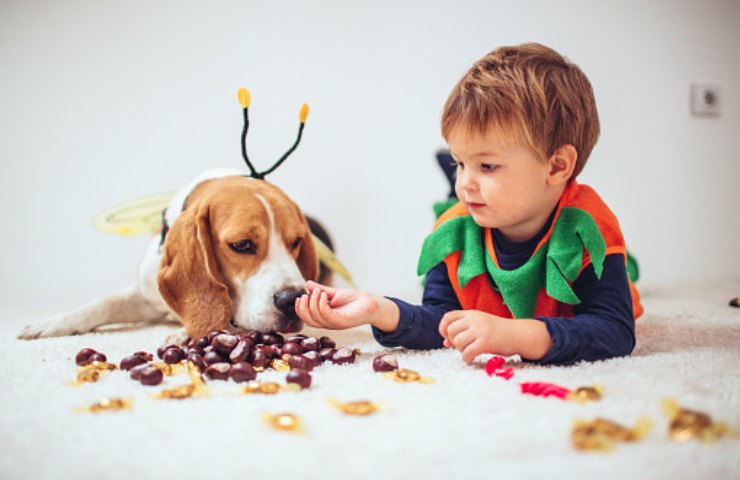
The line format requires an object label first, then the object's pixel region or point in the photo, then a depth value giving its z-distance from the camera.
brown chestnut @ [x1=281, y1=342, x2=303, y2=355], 1.19
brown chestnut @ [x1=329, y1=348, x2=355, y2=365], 1.18
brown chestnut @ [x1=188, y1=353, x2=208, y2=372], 1.13
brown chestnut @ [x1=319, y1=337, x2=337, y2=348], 1.29
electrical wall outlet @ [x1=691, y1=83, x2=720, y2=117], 3.20
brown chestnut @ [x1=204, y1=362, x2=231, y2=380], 1.04
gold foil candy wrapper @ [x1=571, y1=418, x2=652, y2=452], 0.71
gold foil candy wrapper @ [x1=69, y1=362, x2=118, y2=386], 1.04
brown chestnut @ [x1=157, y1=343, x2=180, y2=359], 1.24
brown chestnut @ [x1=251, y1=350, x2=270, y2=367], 1.14
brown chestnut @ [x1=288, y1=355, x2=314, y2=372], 1.11
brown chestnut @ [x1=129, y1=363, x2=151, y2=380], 1.03
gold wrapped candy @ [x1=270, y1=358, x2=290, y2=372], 1.13
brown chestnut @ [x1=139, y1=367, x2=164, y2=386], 1.01
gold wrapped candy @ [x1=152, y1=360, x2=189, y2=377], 1.10
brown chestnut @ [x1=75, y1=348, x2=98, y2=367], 1.17
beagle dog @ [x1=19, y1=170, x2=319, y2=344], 1.42
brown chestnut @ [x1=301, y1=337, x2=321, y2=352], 1.23
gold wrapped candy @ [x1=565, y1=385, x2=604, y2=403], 0.88
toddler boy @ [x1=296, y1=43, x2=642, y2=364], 1.14
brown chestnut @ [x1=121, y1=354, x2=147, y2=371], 1.13
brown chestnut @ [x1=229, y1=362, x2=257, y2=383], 1.03
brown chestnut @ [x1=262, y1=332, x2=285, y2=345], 1.29
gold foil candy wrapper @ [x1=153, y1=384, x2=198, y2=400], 0.92
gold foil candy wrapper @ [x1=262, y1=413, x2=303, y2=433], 0.77
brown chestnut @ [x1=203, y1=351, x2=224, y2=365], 1.13
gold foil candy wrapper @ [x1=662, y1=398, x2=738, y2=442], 0.73
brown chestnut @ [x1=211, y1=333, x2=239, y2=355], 1.17
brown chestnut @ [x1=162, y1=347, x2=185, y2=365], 1.19
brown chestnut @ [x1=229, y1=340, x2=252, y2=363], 1.14
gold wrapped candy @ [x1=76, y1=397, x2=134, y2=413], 0.86
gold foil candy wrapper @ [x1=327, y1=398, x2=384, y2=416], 0.83
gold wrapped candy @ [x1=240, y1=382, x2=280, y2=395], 0.94
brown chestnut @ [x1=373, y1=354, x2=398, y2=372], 1.09
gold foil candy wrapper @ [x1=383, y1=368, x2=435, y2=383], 1.02
